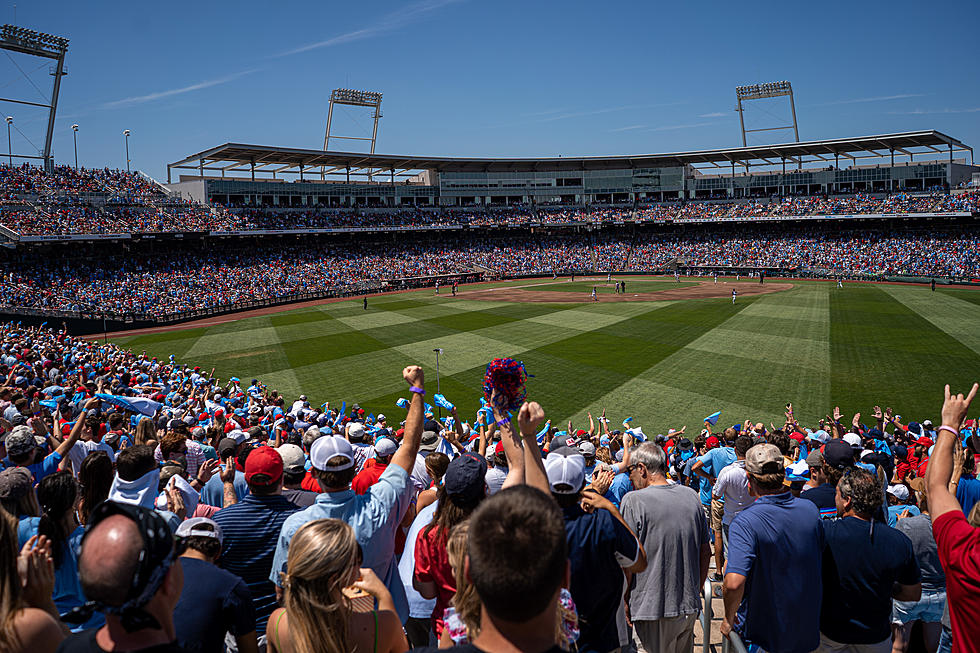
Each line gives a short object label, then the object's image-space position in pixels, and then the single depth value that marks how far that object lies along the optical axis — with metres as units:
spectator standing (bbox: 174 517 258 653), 3.16
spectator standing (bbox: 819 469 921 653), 4.24
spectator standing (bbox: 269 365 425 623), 4.07
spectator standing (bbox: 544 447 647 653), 3.77
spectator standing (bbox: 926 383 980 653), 3.10
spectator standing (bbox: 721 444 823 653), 4.26
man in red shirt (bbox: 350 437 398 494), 6.16
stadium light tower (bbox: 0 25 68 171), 57.09
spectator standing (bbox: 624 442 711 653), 4.75
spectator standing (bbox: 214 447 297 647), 4.22
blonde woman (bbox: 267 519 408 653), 2.76
